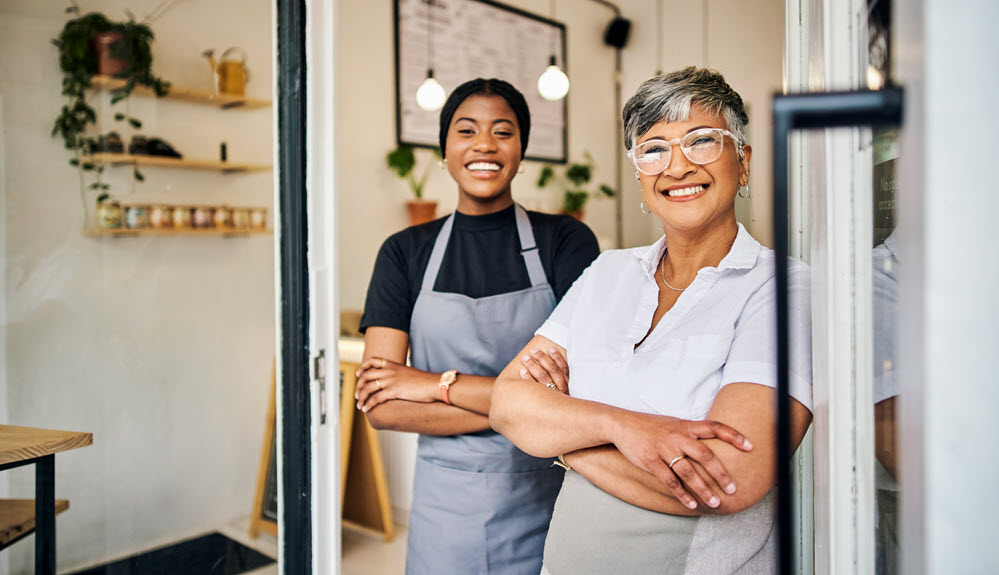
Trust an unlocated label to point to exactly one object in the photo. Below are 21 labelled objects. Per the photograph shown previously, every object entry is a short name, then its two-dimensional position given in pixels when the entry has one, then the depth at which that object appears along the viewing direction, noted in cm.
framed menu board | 389
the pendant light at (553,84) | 325
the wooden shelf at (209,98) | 248
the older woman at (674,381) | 93
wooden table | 148
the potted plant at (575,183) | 461
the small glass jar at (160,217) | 233
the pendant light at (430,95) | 329
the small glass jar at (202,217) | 253
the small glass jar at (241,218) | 262
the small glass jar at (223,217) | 260
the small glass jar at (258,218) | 262
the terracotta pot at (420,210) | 383
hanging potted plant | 180
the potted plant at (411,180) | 378
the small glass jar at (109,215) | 201
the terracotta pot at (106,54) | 192
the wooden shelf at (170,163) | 209
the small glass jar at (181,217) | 244
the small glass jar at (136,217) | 217
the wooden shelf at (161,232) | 197
